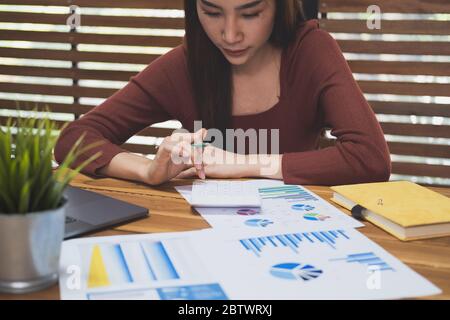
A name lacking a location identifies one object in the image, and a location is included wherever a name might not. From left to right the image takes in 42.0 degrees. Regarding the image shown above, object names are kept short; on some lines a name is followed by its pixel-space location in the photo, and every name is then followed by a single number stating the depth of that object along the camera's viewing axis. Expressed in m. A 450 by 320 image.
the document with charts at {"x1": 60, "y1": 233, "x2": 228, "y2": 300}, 0.73
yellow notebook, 0.97
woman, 1.35
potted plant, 0.70
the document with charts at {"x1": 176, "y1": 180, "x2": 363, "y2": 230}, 1.00
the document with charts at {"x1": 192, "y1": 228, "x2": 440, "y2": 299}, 0.74
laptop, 0.96
